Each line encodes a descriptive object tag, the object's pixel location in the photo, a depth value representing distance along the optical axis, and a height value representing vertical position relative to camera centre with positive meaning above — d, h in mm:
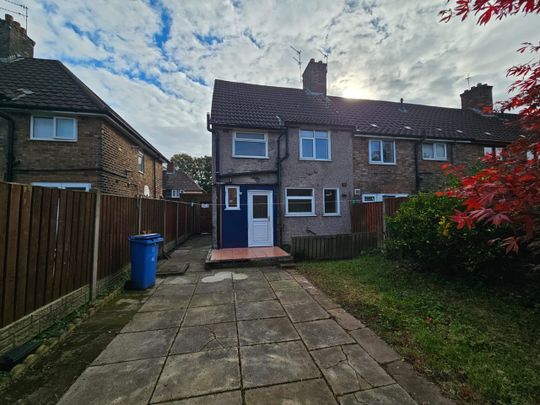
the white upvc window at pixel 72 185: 8172 +1143
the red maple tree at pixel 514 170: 1867 +413
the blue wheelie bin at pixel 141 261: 5020 -941
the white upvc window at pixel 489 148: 13270 +3842
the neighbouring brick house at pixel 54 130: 8047 +3147
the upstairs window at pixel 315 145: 10477 +3218
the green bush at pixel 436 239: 4457 -481
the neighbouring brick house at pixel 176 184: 25656 +3853
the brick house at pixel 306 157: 9602 +2747
